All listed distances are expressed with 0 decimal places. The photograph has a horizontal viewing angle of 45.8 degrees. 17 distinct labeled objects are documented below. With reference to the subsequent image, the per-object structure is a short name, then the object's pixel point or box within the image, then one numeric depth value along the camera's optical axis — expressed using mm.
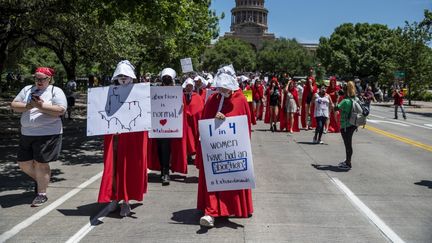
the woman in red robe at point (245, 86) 19609
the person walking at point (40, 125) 6738
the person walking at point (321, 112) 14383
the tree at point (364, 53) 62375
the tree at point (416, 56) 38969
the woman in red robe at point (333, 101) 17453
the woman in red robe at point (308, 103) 17969
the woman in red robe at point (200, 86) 10445
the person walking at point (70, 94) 20184
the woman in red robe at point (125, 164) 6402
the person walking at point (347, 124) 10250
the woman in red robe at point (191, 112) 9422
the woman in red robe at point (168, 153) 8570
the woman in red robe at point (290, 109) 17359
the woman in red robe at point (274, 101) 17594
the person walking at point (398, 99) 25436
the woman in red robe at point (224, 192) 6082
